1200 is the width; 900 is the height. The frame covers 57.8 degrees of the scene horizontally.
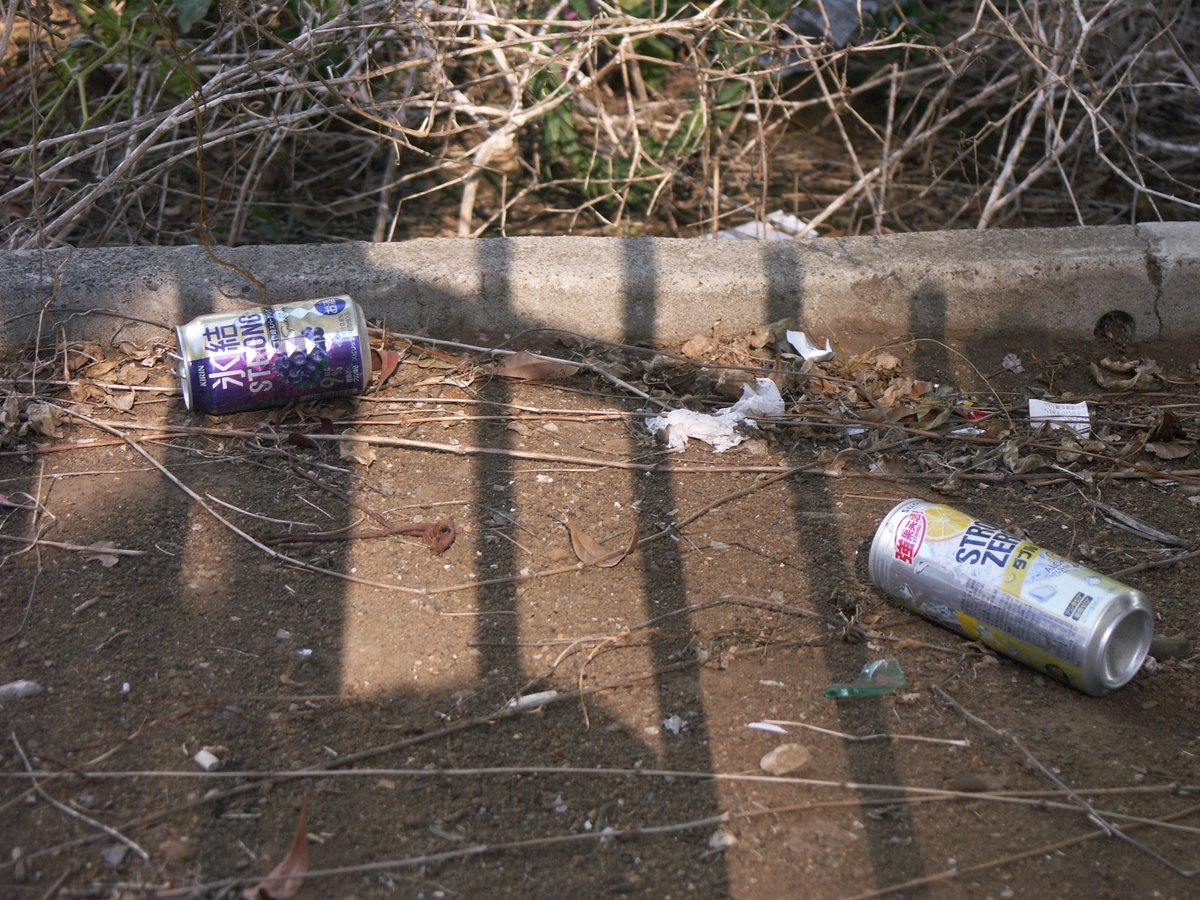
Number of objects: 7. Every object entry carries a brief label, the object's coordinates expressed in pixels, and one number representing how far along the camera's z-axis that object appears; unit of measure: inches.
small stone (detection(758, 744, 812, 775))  67.4
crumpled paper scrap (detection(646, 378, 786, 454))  100.3
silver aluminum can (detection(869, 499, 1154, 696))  71.1
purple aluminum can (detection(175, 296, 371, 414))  95.7
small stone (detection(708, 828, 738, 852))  62.6
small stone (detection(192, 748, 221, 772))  65.7
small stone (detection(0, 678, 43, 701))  70.1
